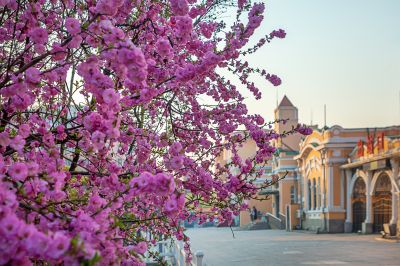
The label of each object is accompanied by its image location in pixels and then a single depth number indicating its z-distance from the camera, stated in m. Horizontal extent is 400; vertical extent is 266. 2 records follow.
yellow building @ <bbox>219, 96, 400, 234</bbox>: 32.81
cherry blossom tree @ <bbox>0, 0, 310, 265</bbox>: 3.12
